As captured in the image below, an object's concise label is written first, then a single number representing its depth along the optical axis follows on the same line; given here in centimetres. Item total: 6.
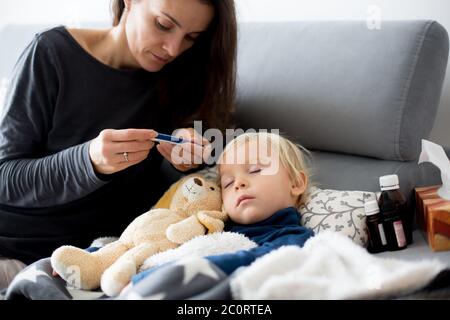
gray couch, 131
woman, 128
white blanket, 87
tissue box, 114
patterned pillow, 123
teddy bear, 110
